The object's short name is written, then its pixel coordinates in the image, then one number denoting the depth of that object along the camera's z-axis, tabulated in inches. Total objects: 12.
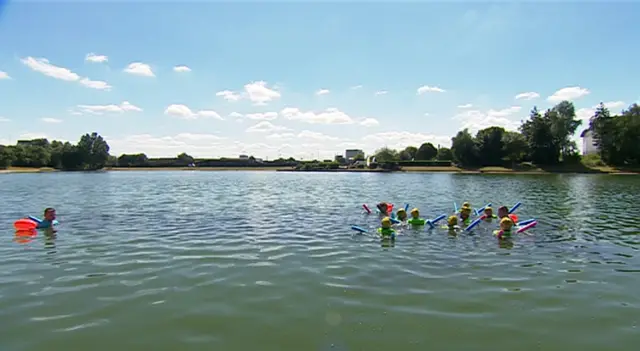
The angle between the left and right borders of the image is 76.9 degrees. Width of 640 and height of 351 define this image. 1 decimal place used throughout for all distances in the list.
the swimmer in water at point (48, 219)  634.8
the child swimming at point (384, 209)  773.9
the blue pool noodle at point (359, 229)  606.2
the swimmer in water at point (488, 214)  701.9
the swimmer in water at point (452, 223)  620.1
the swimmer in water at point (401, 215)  665.5
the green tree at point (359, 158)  6780.5
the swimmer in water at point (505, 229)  567.6
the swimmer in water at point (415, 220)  652.1
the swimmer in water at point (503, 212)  634.8
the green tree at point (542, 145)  3705.7
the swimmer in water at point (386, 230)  569.6
